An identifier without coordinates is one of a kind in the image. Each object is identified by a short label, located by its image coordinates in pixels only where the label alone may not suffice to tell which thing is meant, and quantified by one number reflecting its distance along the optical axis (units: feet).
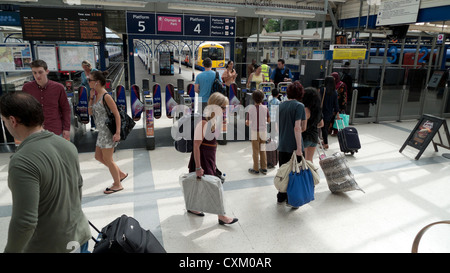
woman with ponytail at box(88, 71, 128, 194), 11.96
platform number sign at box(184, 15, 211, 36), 32.12
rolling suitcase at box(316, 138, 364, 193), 13.66
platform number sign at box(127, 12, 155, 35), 32.71
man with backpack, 19.38
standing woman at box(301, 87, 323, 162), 13.64
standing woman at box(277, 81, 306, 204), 11.70
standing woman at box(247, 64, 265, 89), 25.52
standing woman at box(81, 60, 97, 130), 19.12
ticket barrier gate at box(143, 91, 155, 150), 18.90
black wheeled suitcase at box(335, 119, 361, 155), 18.88
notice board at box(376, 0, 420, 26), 26.45
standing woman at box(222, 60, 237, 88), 24.66
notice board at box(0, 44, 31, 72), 19.80
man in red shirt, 11.78
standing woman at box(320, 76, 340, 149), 18.12
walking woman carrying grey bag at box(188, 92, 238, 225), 10.10
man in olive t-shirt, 4.57
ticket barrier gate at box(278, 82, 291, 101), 23.74
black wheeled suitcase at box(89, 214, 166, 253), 6.14
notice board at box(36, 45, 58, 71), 22.65
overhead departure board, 23.03
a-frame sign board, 18.52
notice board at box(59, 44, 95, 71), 23.18
